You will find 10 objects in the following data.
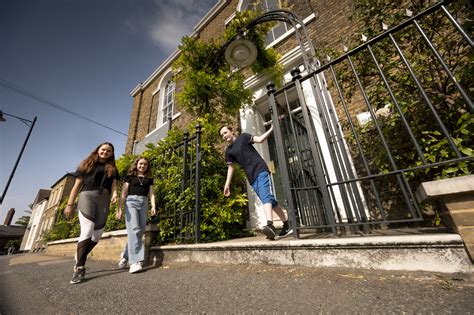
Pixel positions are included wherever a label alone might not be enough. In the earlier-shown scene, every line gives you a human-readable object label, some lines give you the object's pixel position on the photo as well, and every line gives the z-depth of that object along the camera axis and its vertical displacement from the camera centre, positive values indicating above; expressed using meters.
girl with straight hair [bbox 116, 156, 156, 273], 2.69 +0.46
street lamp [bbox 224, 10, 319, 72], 4.79 +4.23
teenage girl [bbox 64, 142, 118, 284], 2.59 +0.63
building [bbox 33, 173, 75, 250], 22.11 +5.41
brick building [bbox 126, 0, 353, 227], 4.88 +5.18
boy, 2.54 +0.82
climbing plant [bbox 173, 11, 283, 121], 4.99 +4.04
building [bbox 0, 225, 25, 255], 35.00 +2.25
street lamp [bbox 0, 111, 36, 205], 10.50 +5.37
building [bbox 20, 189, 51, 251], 26.30 +3.07
